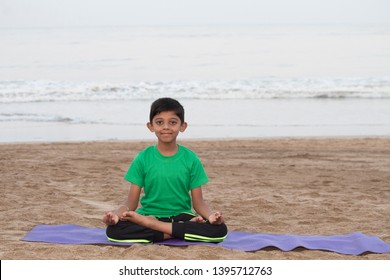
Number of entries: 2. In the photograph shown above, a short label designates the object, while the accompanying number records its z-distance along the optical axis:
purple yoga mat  8.93
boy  8.79
